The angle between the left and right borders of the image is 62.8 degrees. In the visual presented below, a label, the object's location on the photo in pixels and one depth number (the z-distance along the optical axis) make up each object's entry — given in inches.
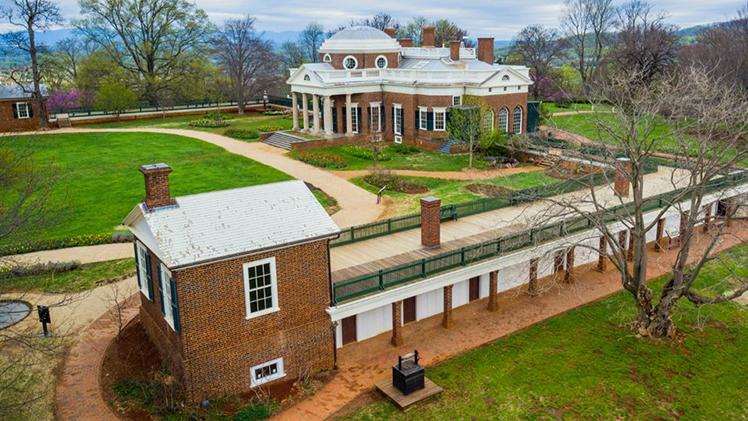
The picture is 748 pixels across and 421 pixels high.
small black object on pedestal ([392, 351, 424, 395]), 608.7
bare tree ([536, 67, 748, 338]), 661.9
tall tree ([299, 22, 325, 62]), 4495.6
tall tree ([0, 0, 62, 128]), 2039.1
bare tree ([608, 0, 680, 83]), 2225.6
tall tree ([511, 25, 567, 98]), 2827.3
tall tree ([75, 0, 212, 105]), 2628.0
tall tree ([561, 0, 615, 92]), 3036.4
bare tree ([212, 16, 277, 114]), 2701.8
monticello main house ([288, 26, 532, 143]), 1761.8
